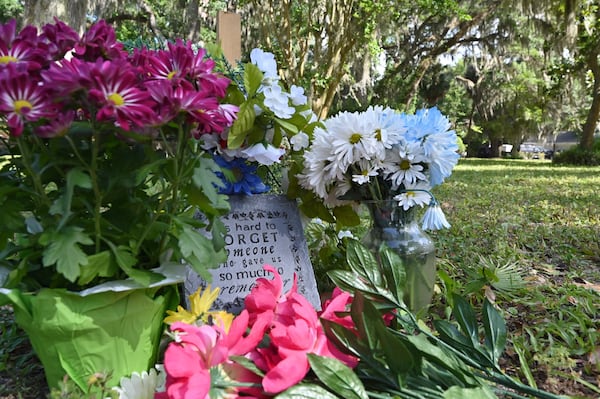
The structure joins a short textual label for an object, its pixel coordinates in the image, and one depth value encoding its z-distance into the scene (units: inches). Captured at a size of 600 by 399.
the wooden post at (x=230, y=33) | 98.3
